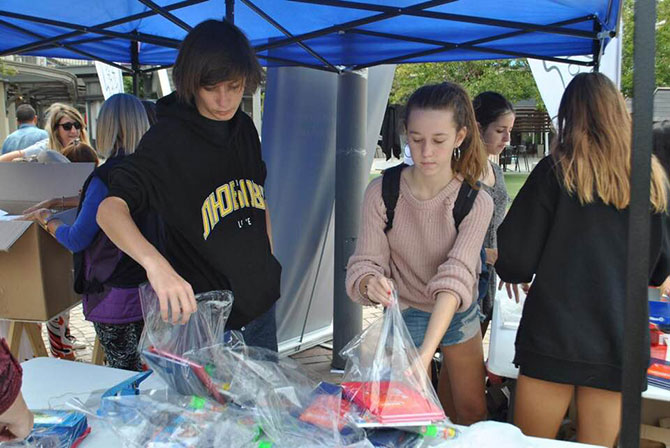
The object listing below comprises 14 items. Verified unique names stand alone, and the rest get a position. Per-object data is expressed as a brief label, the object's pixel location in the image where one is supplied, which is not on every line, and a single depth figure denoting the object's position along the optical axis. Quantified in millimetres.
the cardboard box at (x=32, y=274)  2094
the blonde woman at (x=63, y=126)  3803
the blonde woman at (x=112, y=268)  2025
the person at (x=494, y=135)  2494
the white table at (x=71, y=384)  1164
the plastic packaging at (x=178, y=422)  1008
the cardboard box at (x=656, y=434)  1951
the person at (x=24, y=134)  4691
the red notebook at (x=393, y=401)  1032
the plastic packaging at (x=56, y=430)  1059
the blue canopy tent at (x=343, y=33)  2340
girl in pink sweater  1493
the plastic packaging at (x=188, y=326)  1146
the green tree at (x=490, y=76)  16484
